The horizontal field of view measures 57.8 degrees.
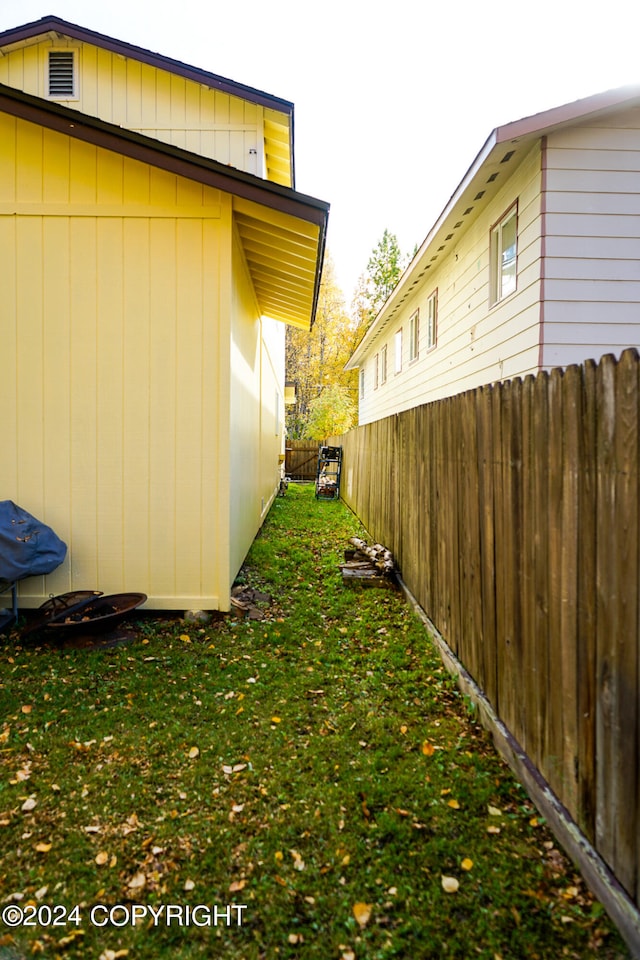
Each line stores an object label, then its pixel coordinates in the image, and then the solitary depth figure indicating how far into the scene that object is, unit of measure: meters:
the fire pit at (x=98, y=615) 4.78
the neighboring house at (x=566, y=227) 5.73
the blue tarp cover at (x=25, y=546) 4.79
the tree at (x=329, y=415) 31.23
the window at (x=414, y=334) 11.68
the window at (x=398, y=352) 13.67
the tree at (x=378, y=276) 36.47
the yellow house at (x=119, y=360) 5.30
